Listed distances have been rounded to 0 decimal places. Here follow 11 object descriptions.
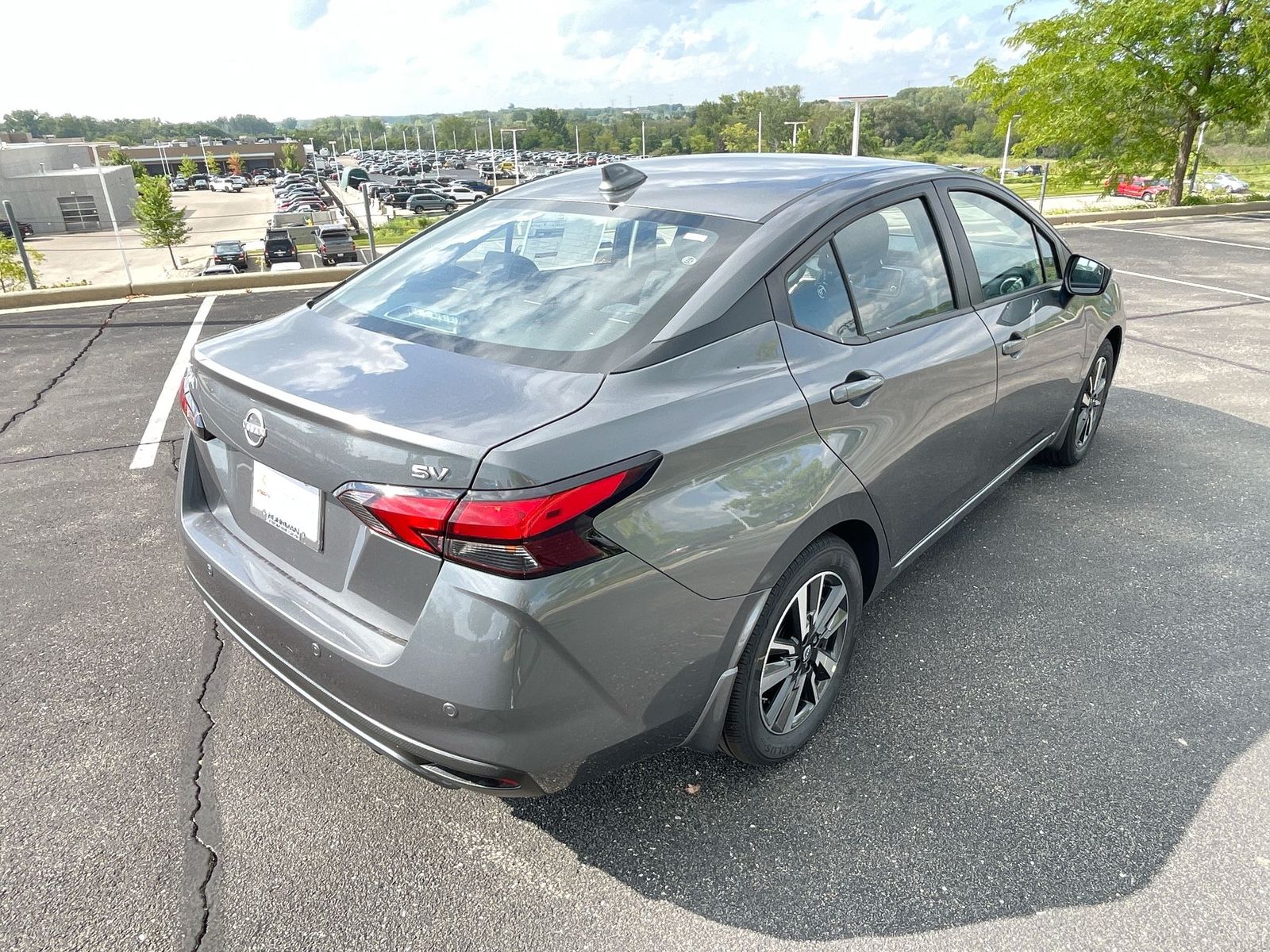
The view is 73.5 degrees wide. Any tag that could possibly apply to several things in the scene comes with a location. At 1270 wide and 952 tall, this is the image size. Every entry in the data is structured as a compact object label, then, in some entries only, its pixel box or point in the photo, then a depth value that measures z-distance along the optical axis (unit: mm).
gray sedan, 1782
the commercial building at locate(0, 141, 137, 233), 67062
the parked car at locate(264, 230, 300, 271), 38312
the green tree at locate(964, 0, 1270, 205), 18031
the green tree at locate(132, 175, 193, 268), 45031
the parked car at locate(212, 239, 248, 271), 36156
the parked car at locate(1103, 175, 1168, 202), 32562
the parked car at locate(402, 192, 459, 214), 60031
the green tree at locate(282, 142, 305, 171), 129250
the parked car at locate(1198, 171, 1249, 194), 28469
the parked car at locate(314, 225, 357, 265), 32641
